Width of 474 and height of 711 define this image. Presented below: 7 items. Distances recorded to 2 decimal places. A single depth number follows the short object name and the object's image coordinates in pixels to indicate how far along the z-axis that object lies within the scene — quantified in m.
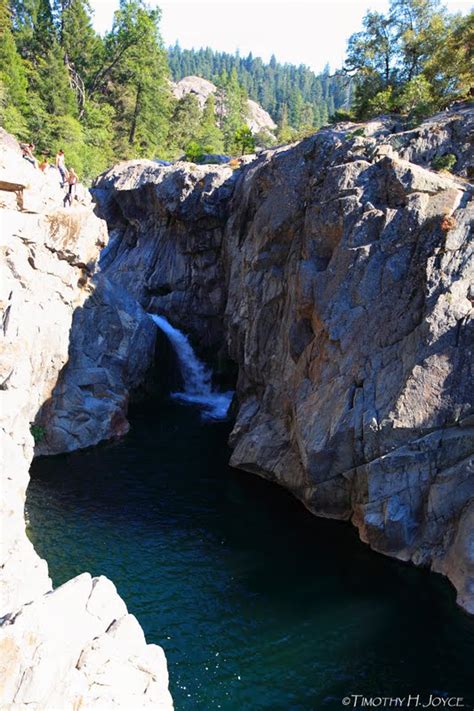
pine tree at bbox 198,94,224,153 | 80.50
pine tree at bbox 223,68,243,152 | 110.47
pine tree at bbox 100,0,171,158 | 69.38
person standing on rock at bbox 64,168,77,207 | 33.09
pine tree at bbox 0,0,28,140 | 50.72
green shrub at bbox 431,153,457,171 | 27.77
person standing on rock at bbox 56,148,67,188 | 32.46
